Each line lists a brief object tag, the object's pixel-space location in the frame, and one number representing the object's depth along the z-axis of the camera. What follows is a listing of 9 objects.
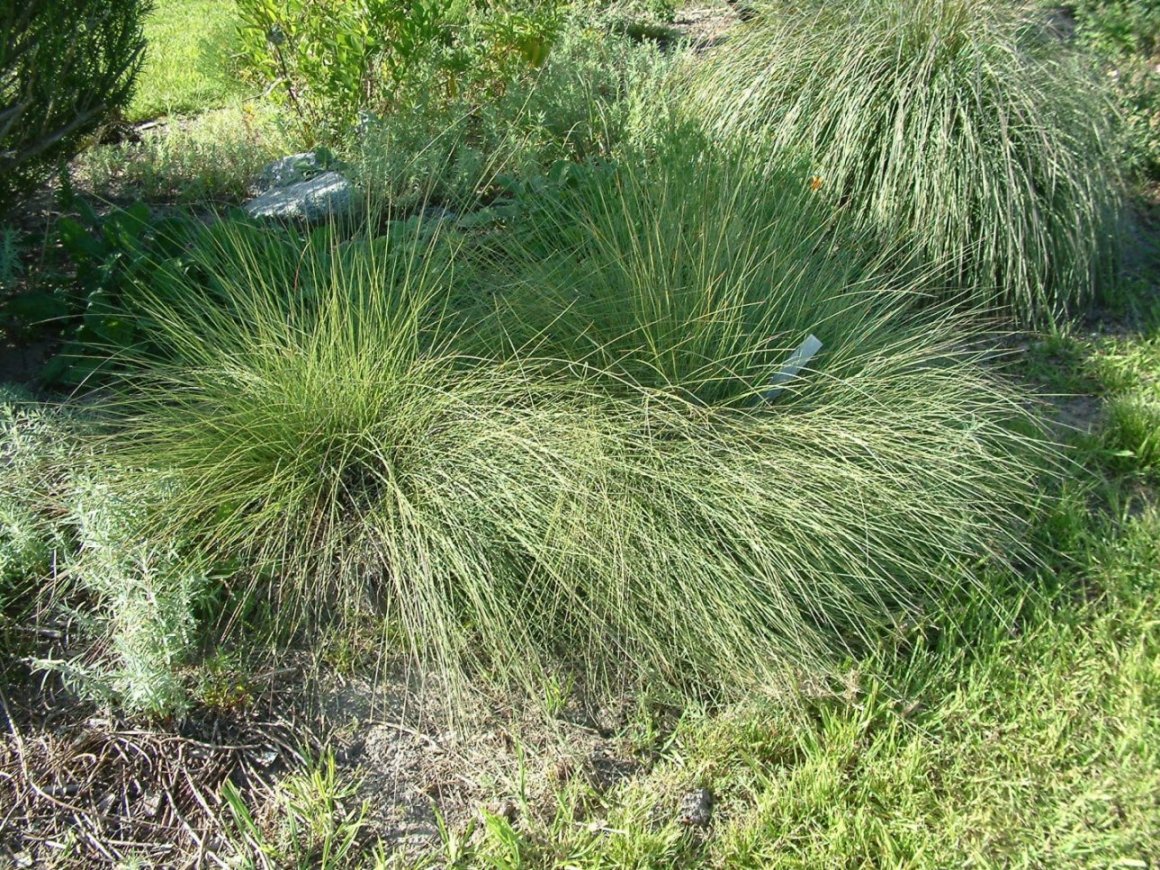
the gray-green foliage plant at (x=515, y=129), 3.58
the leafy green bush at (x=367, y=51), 4.49
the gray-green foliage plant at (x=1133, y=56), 4.72
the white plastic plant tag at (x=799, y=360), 2.86
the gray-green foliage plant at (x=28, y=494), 2.49
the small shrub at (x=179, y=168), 4.34
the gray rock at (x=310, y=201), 3.78
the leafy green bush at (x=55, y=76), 3.27
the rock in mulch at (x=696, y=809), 2.31
